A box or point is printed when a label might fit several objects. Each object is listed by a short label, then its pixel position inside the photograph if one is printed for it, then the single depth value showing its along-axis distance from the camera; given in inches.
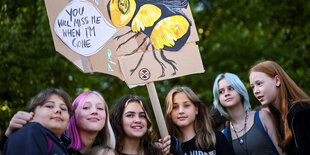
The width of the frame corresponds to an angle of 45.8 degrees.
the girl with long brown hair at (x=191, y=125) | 146.8
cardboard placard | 127.2
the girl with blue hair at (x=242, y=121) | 148.1
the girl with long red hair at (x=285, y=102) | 125.3
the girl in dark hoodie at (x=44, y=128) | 97.1
